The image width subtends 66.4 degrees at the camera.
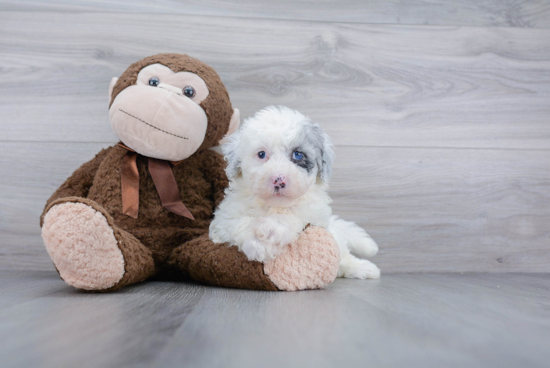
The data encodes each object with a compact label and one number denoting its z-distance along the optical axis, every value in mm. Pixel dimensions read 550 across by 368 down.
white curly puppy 741
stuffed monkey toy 710
